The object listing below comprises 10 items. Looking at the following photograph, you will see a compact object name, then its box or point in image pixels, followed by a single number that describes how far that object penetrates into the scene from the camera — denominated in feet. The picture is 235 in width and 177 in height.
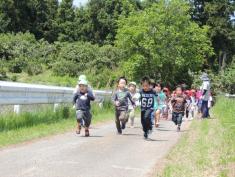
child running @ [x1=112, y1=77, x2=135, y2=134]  52.22
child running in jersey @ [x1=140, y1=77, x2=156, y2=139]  47.14
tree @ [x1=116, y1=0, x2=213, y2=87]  166.80
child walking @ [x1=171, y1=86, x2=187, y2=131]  58.13
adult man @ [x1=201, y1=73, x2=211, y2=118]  76.13
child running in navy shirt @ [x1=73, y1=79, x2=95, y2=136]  48.54
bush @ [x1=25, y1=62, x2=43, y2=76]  135.95
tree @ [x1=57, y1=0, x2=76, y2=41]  232.30
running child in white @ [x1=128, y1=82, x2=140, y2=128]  60.52
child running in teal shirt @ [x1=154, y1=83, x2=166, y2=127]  62.28
